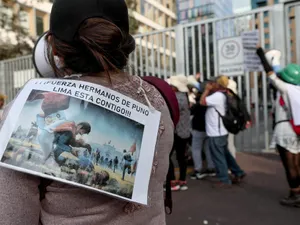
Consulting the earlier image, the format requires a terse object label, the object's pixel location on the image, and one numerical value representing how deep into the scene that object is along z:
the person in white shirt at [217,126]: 3.63
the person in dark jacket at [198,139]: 4.15
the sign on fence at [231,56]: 5.29
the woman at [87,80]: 0.67
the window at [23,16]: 9.77
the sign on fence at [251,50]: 5.10
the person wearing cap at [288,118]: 2.91
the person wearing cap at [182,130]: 3.70
